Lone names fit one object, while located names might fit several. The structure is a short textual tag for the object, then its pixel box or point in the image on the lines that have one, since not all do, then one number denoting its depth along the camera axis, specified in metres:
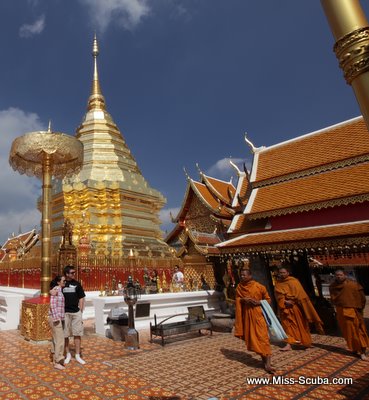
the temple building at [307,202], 7.05
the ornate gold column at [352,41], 1.58
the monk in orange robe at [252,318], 4.71
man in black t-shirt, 5.46
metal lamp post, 6.16
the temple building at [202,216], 11.83
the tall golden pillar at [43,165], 6.93
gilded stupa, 17.16
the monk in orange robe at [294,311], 5.89
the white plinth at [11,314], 8.73
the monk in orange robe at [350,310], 5.27
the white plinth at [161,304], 7.75
